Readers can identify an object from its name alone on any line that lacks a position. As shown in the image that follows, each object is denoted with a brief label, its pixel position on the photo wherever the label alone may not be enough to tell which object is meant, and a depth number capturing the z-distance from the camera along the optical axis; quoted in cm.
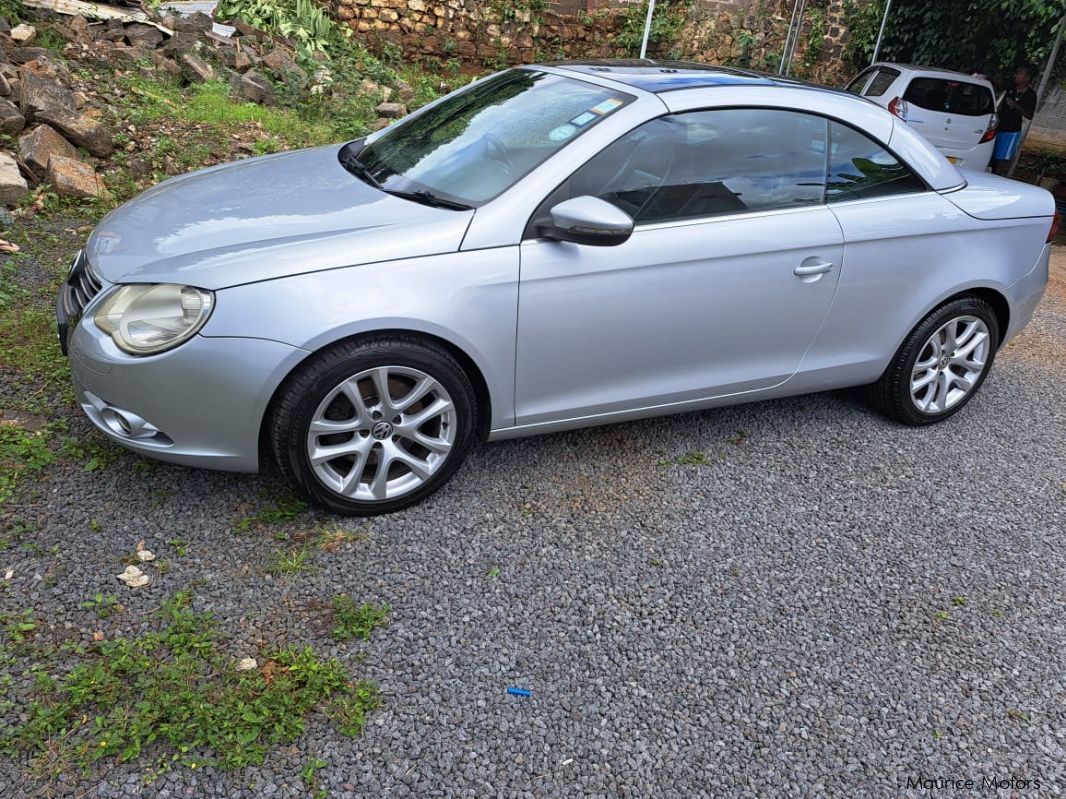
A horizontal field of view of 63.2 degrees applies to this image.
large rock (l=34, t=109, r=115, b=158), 632
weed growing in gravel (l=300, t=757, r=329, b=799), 222
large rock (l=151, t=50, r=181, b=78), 830
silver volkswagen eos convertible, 289
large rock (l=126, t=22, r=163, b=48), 859
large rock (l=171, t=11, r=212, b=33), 908
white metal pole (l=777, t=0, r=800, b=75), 1448
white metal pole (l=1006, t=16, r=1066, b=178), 1125
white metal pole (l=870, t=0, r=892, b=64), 1406
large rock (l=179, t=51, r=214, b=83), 843
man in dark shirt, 1123
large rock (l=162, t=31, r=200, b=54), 877
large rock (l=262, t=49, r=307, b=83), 917
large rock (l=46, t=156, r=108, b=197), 582
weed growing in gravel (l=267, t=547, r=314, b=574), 294
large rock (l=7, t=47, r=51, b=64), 734
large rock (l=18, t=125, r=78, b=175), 589
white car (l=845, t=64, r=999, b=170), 1070
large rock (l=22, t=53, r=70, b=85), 712
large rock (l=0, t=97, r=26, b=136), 611
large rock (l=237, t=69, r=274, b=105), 852
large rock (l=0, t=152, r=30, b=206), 552
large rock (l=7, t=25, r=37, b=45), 777
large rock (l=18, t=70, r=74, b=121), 633
